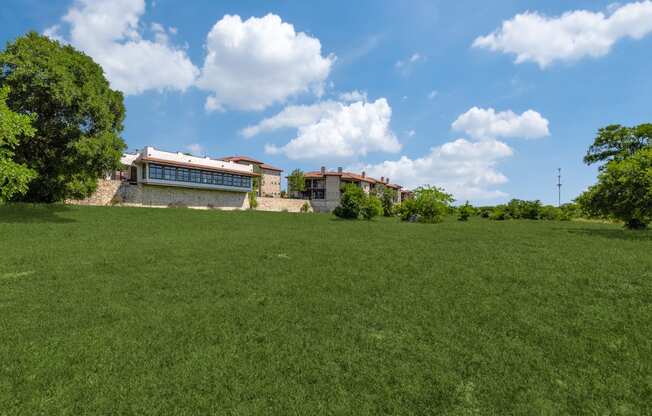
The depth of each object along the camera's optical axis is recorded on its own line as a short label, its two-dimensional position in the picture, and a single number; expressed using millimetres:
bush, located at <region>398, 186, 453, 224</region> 44906
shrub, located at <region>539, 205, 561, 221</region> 64250
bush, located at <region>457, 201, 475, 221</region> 55844
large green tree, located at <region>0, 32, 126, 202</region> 22125
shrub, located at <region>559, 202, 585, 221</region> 63388
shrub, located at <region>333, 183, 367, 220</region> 44938
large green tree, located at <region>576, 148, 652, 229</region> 22500
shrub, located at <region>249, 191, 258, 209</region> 58697
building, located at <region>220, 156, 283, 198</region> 79906
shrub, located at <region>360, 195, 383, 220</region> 45156
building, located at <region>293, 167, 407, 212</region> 77938
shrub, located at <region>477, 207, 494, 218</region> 75675
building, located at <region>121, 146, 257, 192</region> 45375
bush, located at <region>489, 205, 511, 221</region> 63666
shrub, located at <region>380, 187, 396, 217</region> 66188
